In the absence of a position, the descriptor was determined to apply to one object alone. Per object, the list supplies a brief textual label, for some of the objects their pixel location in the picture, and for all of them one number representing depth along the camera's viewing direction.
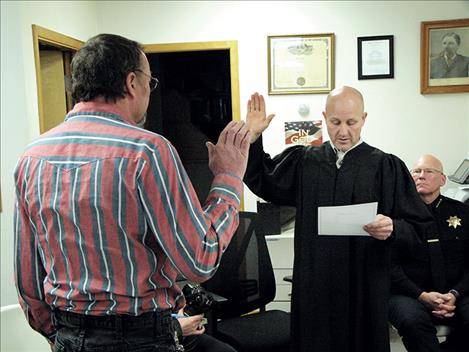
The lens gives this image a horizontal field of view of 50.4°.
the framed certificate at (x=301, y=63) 3.77
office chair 2.58
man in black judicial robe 1.81
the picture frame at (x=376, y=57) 3.72
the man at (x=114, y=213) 1.03
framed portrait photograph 3.63
